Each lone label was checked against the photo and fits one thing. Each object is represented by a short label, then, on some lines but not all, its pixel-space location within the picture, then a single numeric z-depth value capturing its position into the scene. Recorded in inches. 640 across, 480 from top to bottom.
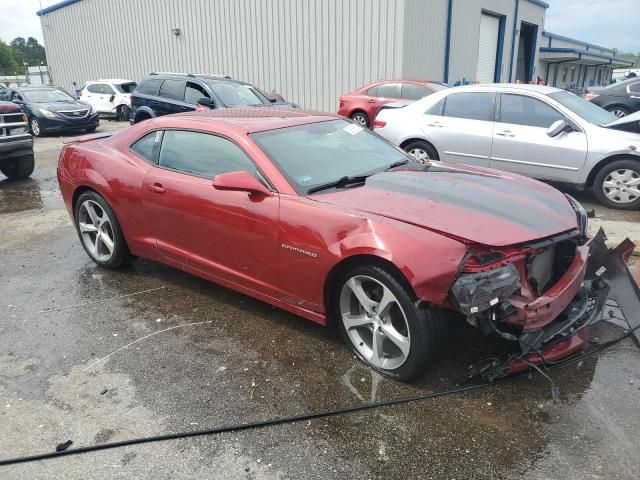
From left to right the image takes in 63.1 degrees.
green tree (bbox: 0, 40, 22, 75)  3499.0
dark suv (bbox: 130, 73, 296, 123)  408.2
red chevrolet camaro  106.7
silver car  252.1
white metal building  613.9
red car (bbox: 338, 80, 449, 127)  487.5
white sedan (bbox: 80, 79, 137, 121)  740.6
